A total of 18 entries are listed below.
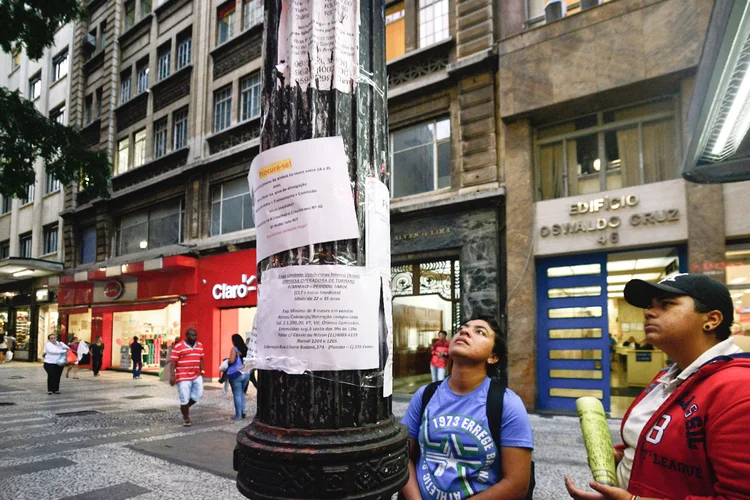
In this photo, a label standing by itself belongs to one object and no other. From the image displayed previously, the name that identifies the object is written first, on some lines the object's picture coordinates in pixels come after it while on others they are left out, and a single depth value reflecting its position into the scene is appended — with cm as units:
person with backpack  237
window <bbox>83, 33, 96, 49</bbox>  2350
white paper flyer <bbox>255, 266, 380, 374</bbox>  169
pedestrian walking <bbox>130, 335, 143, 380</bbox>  1792
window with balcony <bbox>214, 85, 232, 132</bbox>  1742
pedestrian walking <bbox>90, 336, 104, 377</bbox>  1886
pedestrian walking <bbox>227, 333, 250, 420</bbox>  938
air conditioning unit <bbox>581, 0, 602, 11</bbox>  1024
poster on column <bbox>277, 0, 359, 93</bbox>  186
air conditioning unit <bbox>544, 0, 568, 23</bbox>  1052
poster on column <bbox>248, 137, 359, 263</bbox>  176
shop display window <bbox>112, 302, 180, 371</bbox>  1867
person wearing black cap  138
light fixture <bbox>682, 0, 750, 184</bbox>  339
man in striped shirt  865
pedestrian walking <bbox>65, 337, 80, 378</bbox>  1666
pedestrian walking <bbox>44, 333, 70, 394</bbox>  1295
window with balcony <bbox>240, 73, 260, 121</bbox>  1658
